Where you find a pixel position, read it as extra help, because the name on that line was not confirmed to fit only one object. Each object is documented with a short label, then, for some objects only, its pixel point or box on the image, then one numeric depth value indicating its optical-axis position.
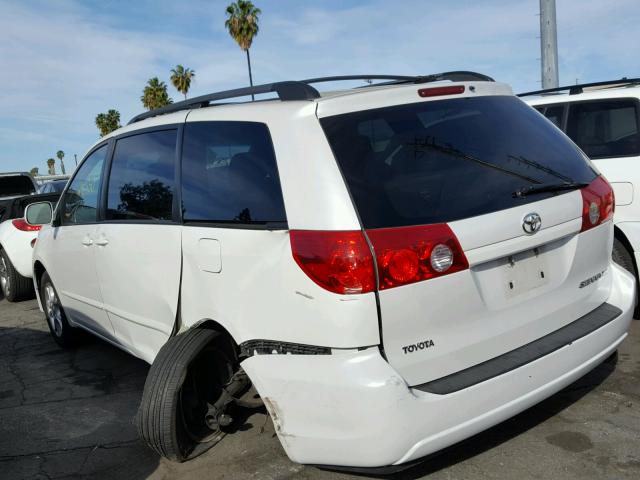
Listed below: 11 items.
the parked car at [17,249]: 7.93
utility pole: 10.26
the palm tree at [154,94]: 54.94
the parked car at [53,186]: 15.70
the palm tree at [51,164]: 128.88
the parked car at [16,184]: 12.60
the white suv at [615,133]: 4.73
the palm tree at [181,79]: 53.06
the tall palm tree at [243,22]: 45.06
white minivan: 2.40
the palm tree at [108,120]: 70.19
